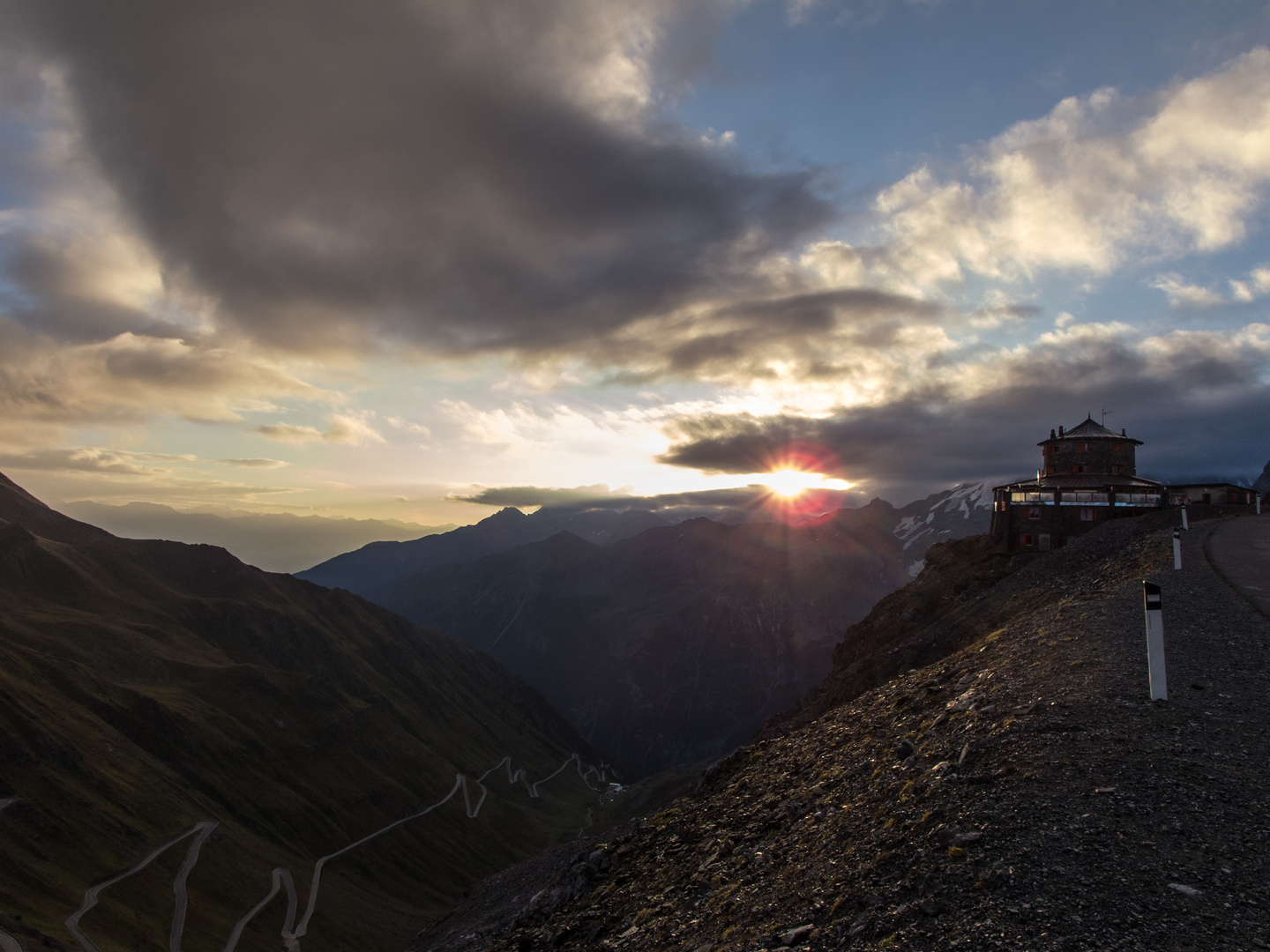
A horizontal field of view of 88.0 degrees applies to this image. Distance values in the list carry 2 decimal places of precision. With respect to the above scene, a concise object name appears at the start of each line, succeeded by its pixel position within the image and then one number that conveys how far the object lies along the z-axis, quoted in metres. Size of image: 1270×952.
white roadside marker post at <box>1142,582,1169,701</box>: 15.70
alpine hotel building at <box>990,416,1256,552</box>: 67.12
